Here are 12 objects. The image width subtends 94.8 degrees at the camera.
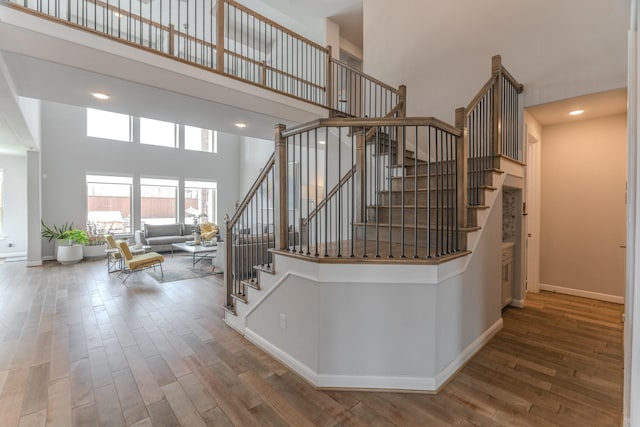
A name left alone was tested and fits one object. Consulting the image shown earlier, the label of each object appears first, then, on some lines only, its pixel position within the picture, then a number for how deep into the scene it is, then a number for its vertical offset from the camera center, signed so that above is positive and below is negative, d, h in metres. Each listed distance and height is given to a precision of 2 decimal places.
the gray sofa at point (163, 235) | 7.87 -0.76
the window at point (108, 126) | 7.77 +2.25
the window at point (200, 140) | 9.48 +2.29
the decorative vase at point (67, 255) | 6.55 -1.05
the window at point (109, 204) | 7.93 +0.12
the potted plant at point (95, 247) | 7.21 -0.97
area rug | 5.39 -1.25
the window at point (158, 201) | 8.74 +0.23
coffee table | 6.14 -0.86
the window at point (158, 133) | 8.59 +2.26
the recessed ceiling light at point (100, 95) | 3.61 +1.41
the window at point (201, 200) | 9.62 +0.28
